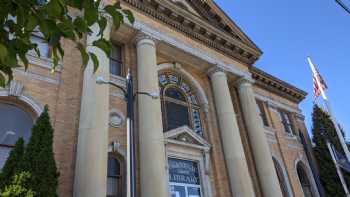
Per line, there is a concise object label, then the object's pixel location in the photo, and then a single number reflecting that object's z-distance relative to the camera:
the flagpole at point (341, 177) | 16.67
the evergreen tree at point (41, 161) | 6.22
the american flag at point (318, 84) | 16.61
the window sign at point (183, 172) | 11.36
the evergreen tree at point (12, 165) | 6.09
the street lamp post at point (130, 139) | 5.59
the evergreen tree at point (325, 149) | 18.09
